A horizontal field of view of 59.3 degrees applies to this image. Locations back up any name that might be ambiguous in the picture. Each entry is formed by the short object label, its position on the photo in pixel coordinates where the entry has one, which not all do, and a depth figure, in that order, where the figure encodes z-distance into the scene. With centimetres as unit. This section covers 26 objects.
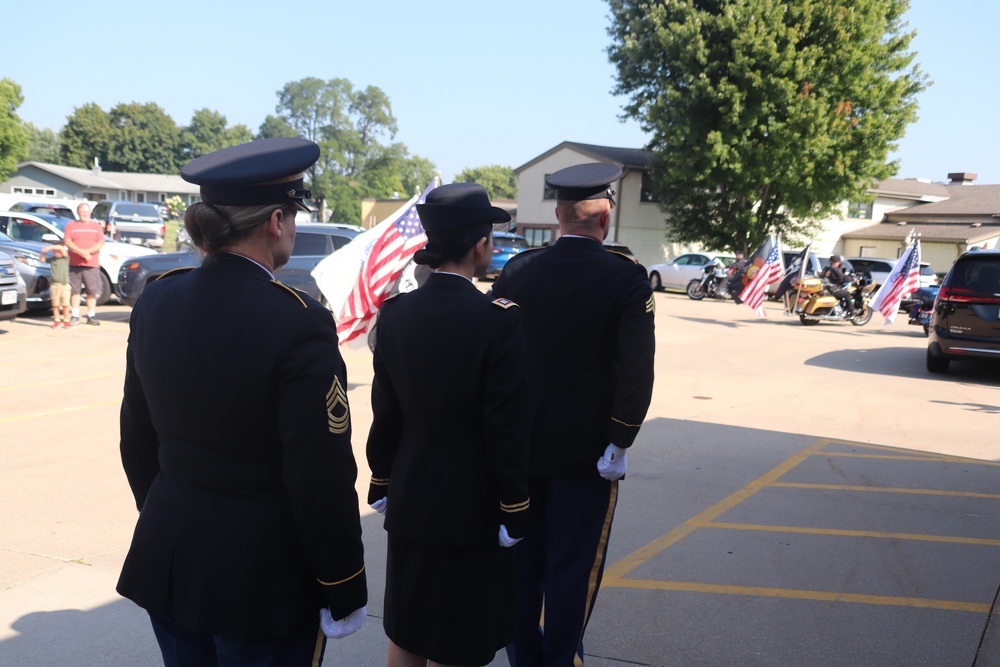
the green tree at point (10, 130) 5144
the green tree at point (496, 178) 14038
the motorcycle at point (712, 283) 2794
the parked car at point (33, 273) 1430
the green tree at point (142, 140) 10062
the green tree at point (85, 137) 9869
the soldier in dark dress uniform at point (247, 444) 207
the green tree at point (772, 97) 3209
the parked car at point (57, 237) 1650
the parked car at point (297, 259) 1406
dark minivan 1187
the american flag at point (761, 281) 2022
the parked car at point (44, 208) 2775
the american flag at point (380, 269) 919
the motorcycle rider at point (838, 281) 2088
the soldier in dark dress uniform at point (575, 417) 334
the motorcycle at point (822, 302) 2047
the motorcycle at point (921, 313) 1823
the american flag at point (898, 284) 1864
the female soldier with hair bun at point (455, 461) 277
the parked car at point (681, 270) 3097
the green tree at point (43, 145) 11897
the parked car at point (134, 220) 3145
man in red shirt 1365
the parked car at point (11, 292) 1262
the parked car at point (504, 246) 2941
